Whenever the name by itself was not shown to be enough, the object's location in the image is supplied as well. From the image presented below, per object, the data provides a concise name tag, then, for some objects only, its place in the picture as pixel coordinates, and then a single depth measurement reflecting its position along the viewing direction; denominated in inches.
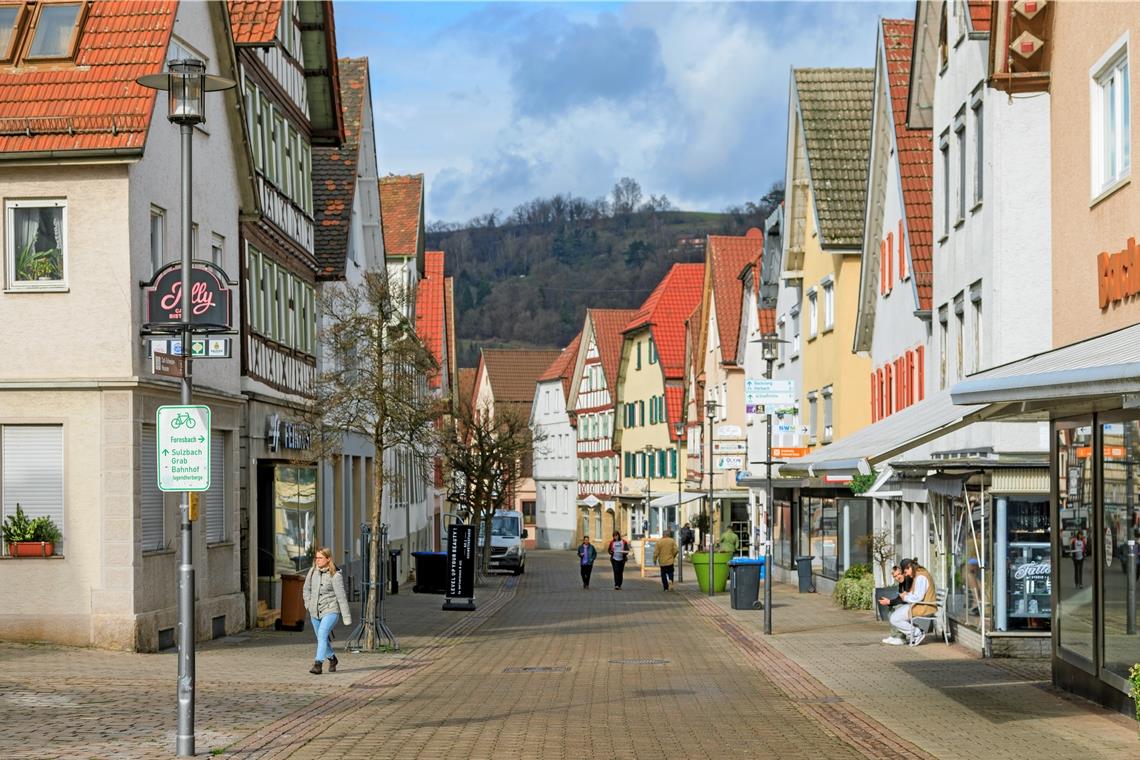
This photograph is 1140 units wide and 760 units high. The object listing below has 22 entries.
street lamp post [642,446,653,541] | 3014.3
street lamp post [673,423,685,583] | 2057.1
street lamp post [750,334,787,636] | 1080.2
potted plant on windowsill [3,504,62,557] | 853.8
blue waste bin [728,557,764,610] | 1384.1
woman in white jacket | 814.5
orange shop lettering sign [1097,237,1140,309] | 609.9
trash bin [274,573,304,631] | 1077.1
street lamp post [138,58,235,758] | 510.3
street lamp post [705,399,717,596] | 1890.4
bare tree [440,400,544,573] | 2153.1
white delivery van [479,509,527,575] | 2413.9
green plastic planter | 1676.4
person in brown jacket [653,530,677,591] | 1803.6
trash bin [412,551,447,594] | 1616.6
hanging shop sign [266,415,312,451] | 1167.6
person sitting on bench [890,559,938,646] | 955.3
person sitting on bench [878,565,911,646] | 965.8
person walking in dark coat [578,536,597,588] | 1931.6
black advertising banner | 1402.8
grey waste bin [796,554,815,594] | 1654.8
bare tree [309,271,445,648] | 991.6
